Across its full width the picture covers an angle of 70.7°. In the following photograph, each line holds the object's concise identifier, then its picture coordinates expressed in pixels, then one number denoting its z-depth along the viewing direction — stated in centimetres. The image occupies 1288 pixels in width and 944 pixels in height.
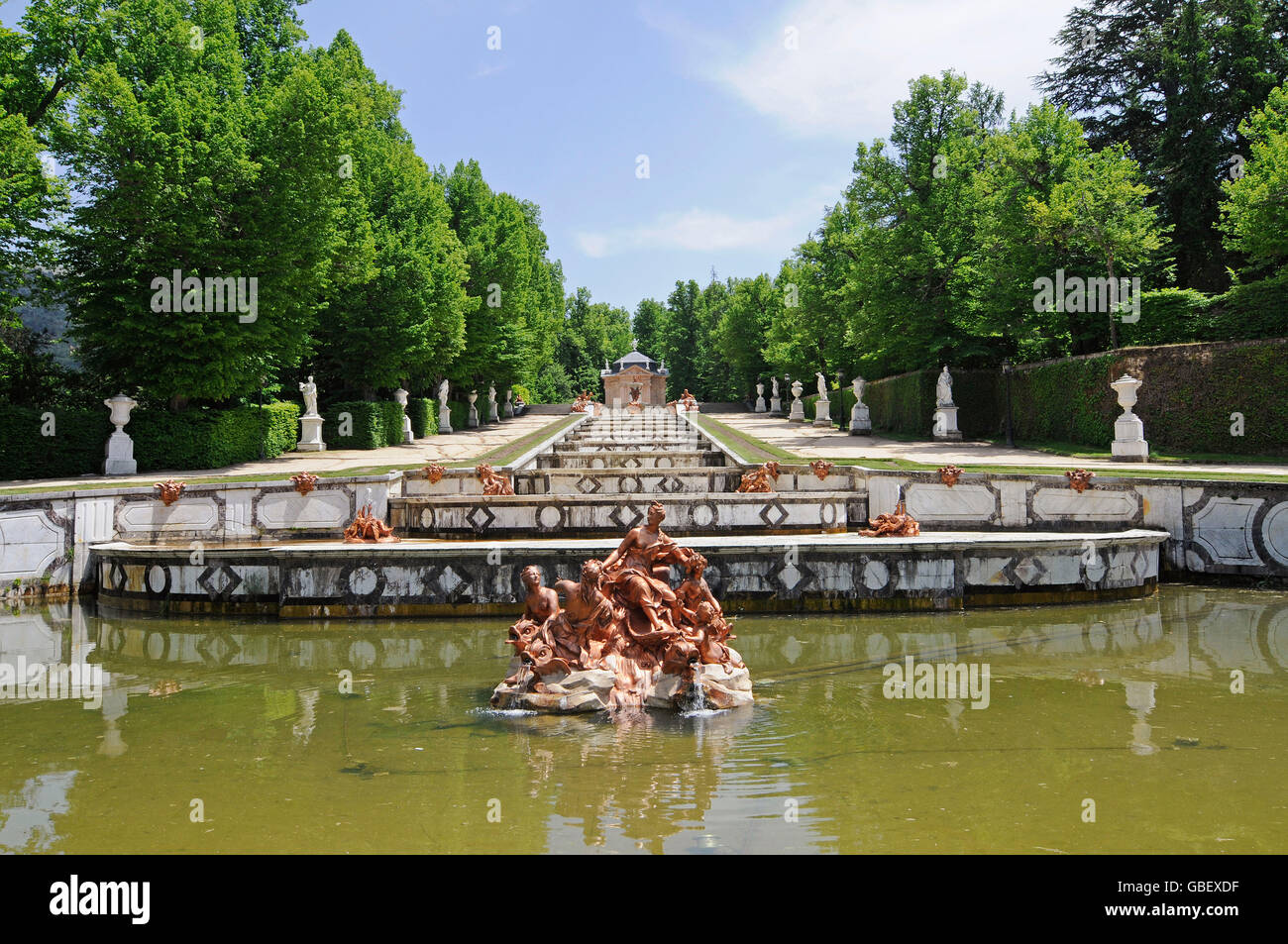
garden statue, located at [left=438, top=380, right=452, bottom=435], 4884
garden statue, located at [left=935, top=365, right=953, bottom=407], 3638
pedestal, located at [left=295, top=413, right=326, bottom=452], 3397
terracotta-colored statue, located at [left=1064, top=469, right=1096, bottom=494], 1794
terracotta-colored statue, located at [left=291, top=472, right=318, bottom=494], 1959
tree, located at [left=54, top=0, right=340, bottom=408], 2417
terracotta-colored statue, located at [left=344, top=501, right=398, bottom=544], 1696
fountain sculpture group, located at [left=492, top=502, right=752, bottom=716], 873
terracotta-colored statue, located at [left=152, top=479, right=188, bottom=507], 1828
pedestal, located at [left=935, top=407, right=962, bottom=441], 3600
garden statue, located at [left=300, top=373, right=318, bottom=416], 3402
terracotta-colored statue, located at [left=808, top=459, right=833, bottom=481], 2211
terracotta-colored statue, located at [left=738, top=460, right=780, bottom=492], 2131
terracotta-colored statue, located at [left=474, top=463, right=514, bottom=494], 2222
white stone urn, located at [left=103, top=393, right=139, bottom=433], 2436
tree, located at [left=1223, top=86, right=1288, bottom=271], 2764
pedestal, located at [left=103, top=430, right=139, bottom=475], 2431
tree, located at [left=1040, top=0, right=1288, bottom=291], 4138
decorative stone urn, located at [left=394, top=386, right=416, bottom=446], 4081
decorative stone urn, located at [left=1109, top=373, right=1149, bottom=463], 2512
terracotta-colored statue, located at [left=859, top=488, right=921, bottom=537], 1620
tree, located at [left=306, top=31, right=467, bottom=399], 3350
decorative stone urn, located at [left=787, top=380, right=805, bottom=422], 5547
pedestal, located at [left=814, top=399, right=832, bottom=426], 5056
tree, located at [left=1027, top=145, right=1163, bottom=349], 3138
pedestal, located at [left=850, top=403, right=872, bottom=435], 4303
